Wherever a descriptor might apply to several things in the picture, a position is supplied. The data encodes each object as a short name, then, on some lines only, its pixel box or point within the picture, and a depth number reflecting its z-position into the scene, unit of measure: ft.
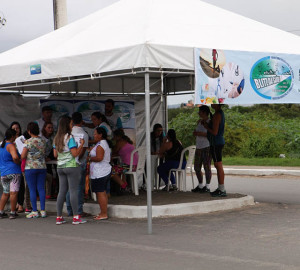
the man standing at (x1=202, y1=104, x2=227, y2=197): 39.40
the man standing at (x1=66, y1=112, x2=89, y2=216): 33.91
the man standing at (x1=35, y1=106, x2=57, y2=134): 43.60
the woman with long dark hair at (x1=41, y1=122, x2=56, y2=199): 39.99
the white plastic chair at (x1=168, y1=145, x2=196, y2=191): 44.78
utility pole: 64.64
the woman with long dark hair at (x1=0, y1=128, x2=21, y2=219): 36.76
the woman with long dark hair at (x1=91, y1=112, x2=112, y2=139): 39.27
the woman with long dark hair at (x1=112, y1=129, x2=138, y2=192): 43.37
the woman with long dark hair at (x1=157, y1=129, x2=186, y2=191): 44.83
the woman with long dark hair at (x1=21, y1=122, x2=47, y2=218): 36.04
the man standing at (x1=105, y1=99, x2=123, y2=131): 46.60
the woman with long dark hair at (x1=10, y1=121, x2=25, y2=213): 39.45
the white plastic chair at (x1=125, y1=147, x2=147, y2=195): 43.09
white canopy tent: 30.40
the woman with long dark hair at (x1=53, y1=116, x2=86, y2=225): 33.55
